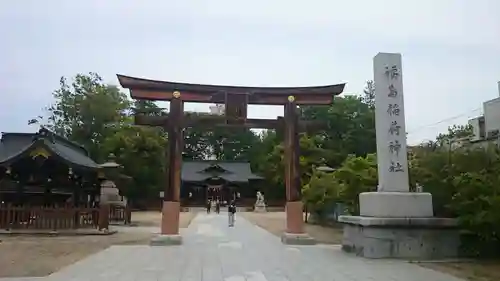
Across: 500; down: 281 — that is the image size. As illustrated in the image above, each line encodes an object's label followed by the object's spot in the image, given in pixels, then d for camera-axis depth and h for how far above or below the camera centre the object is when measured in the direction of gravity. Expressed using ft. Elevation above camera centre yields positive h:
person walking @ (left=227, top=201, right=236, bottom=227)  85.81 -2.85
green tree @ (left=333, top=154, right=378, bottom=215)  55.47 +2.35
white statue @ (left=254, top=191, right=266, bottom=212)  157.32 -1.73
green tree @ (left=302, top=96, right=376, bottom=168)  151.74 +24.12
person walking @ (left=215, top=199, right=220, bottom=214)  151.23 -3.09
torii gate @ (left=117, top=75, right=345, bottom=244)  52.54 +9.43
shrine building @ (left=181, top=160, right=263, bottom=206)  183.62 +5.39
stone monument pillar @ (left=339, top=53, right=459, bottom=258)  36.55 -0.68
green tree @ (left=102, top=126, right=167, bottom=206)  137.06 +12.77
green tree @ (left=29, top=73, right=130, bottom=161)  160.35 +29.12
